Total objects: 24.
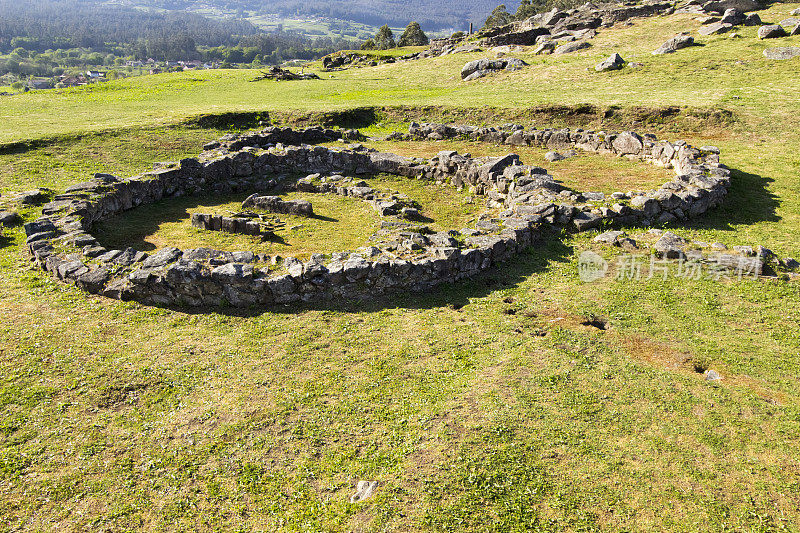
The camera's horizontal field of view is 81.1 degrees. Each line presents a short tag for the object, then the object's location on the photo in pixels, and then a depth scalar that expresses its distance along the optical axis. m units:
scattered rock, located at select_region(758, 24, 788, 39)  38.25
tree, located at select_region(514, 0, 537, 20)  106.29
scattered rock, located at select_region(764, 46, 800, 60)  34.41
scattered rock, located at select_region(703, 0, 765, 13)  47.38
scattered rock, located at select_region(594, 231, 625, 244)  15.22
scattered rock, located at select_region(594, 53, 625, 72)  40.75
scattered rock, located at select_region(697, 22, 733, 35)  42.88
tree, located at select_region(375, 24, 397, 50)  103.56
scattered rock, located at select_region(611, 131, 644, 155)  24.66
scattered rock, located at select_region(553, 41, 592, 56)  49.56
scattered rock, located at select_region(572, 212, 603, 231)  16.20
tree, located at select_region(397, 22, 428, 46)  103.40
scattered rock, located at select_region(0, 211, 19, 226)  16.91
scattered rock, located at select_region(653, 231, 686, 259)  14.11
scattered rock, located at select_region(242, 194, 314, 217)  19.17
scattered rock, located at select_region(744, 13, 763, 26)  42.88
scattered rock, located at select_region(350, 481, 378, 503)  7.22
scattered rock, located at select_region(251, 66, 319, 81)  57.38
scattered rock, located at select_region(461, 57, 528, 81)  46.75
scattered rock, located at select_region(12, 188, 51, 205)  18.75
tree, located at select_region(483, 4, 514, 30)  119.86
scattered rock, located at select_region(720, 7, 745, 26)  43.97
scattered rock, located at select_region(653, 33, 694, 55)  41.47
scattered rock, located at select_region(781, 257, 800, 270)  13.31
